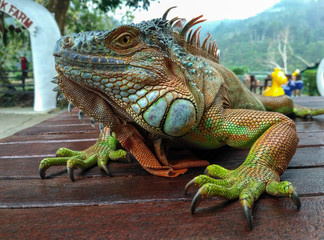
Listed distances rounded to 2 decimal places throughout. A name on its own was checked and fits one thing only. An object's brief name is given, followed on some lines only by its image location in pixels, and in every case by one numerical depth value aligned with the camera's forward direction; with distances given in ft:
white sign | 28.02
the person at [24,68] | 40.33
